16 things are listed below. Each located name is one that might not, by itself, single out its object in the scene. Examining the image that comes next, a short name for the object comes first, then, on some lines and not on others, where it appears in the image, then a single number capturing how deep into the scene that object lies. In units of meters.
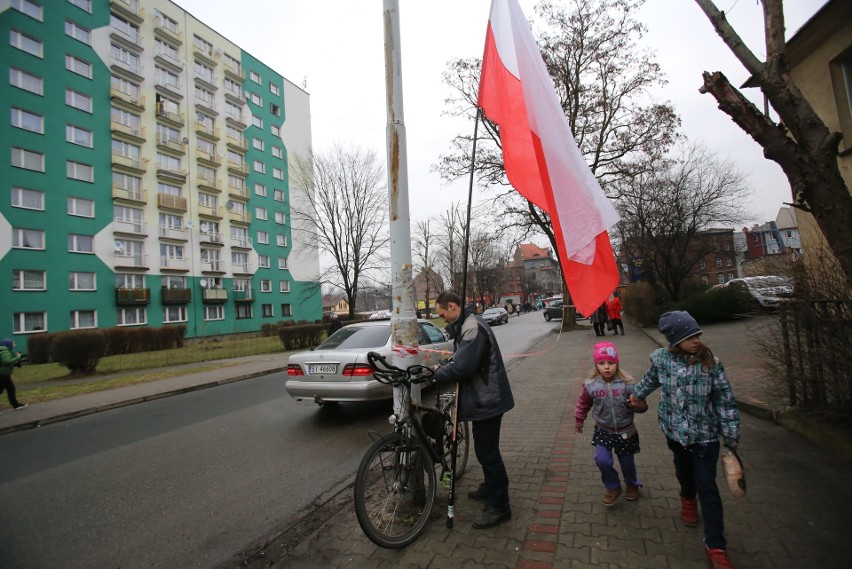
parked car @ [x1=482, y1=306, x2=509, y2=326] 37.05
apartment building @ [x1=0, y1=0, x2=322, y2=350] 27.88
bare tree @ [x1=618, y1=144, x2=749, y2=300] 21.41
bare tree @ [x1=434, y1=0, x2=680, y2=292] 19.75
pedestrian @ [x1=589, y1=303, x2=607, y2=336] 17.52
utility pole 3.68
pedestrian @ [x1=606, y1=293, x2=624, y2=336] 17.64
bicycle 2.85
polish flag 3.15
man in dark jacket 3.07
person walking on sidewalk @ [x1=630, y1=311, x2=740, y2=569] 2.58
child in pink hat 3.29
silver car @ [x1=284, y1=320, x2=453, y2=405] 6.54
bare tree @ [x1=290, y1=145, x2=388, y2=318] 36.81
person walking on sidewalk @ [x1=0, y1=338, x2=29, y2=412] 9.30
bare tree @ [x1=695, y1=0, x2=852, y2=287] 3.42
